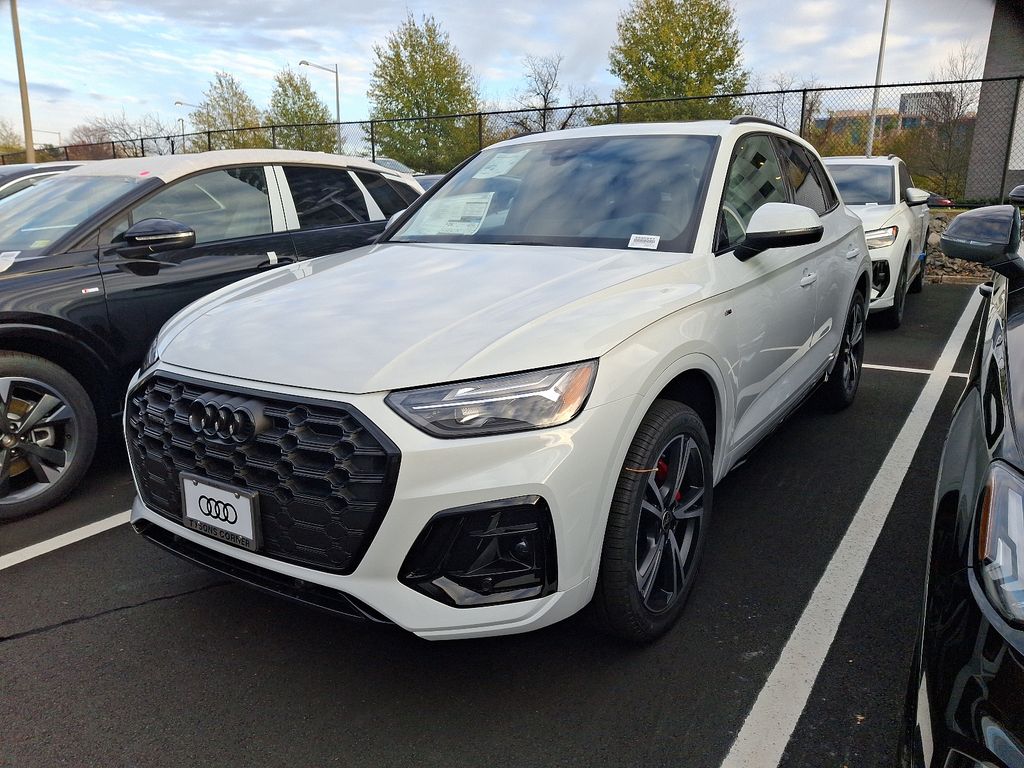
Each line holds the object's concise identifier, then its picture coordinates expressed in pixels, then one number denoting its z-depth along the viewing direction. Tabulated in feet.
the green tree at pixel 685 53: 95.61
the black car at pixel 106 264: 11.71
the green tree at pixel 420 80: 104.32
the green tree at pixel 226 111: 124.36
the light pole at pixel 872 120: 49.44
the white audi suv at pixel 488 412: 6.28
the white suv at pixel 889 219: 23.43
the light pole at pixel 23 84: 68.95
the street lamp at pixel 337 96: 121.62
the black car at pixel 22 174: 23.26
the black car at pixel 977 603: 4.00
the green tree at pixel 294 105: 121.60
